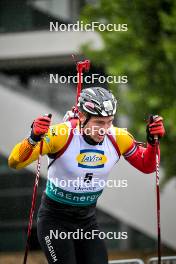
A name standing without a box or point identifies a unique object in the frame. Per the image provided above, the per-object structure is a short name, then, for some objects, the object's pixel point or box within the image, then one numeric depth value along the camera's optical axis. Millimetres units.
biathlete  11141
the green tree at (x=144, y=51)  18562
